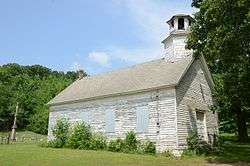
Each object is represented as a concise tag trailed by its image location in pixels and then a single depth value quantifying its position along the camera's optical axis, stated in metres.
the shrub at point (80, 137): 29.14
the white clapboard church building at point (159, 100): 24.83
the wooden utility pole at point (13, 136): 47.43
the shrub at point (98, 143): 28.19
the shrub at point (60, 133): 31.62
